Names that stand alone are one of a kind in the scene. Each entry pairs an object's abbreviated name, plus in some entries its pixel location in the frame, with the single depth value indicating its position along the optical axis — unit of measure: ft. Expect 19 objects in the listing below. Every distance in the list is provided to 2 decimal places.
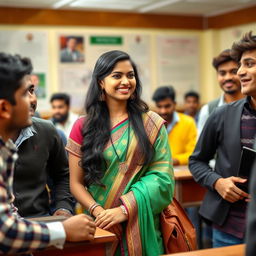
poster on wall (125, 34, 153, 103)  24.85
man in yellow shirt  14.66
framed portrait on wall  23.32
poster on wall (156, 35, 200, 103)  25.72
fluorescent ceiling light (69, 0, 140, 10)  22.08
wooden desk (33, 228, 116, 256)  5.60
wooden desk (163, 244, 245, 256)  5.83
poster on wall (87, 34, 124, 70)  23.91
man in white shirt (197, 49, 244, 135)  11.71
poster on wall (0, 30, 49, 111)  22.38
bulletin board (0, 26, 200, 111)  22.86
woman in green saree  7.08
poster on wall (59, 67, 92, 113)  23.43
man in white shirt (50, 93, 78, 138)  18.56
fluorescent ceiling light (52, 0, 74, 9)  21.48
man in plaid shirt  4.59
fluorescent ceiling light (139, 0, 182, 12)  22.24
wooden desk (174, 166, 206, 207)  11.94
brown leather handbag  7.18
